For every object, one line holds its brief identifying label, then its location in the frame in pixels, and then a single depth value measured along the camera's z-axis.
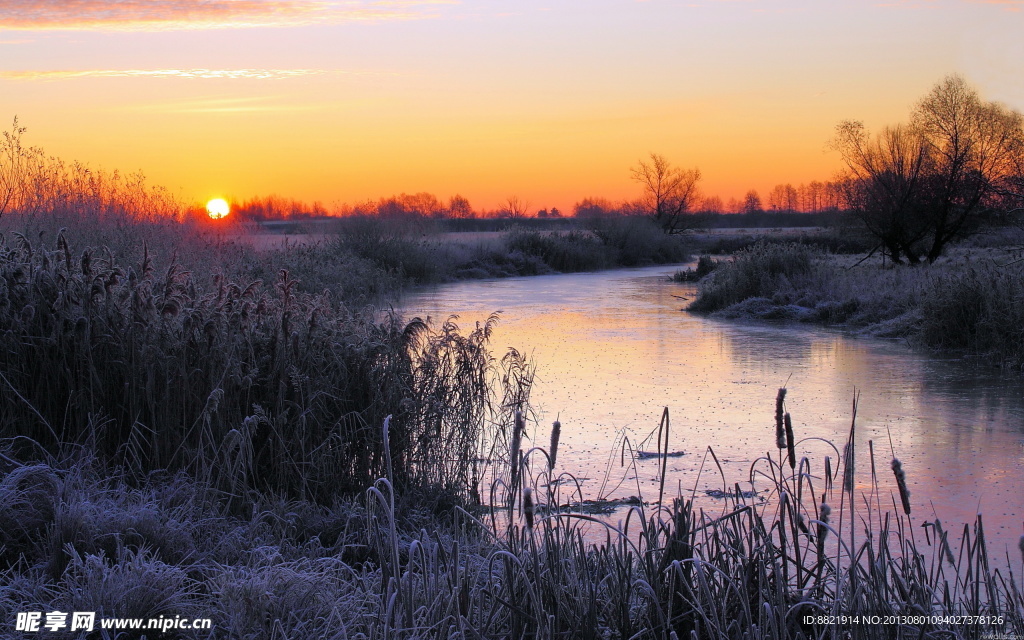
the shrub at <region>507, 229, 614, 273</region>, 39.69
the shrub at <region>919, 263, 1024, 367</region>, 11.83
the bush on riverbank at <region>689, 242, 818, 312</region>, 19.94
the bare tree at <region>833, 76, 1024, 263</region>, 24.69
